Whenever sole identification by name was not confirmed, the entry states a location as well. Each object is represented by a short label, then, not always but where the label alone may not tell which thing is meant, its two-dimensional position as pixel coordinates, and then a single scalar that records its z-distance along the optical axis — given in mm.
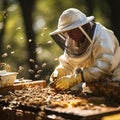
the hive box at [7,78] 6921
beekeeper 6272
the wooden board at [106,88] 5569
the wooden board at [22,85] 6924
